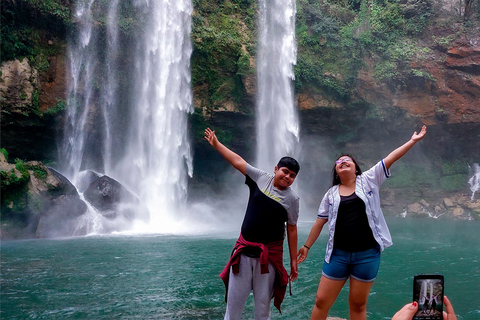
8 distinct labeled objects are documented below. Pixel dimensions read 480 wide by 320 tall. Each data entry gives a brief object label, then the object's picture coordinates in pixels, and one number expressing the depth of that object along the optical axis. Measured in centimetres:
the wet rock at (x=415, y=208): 2069
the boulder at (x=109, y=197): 1353
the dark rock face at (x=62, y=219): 1173
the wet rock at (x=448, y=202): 2052
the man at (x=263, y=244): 259
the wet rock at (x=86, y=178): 1509
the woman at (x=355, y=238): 254
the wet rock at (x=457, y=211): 1956
